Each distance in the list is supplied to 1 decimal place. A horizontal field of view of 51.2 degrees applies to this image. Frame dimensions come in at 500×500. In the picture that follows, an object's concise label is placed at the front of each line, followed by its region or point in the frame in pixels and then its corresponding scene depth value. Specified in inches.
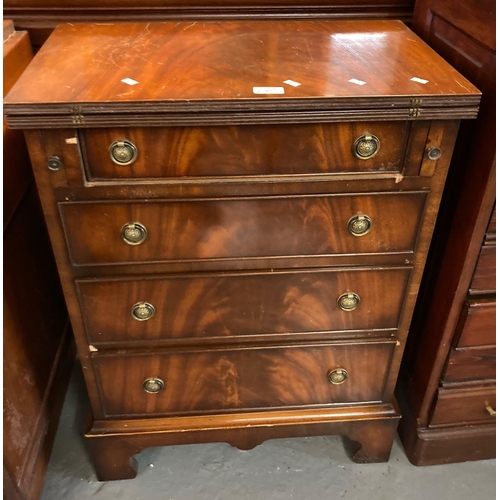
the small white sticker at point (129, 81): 35.8
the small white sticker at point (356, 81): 36.5
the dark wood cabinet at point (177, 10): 51.6
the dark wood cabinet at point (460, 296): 40.6
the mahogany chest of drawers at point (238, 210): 35.3
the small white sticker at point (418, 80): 36.8
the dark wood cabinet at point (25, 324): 46.2
